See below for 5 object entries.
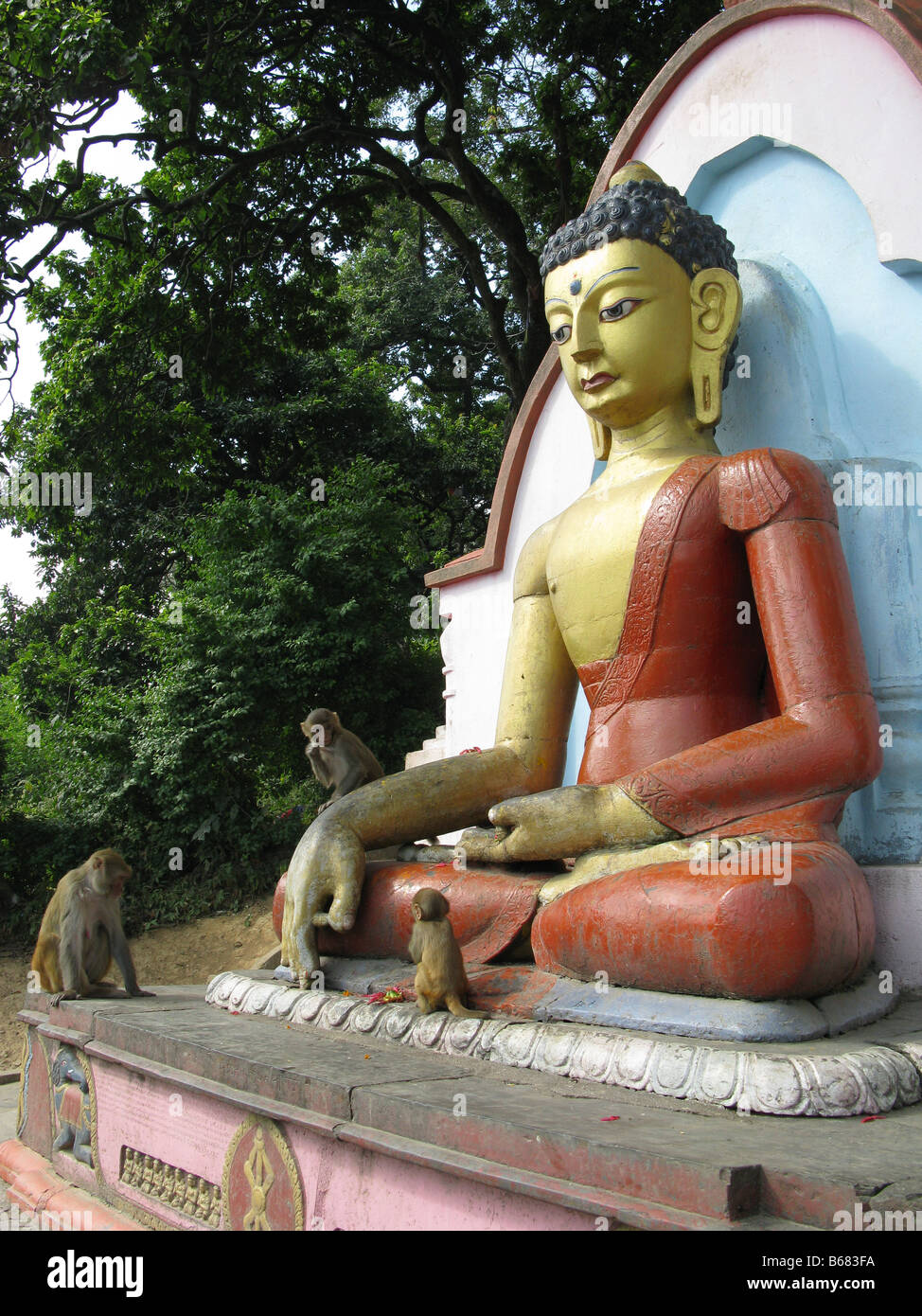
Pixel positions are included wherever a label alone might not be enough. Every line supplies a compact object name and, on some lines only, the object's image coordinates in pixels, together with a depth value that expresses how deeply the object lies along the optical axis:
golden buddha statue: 2.93
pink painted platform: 2.01
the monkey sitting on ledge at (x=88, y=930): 4.90
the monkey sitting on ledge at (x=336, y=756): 5.64
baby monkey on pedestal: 3.28
